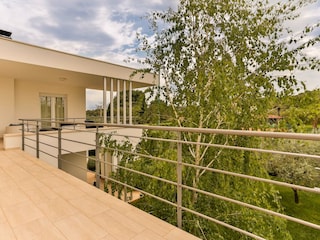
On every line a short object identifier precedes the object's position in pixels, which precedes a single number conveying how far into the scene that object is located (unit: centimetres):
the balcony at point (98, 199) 175
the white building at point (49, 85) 629
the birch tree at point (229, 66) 338
